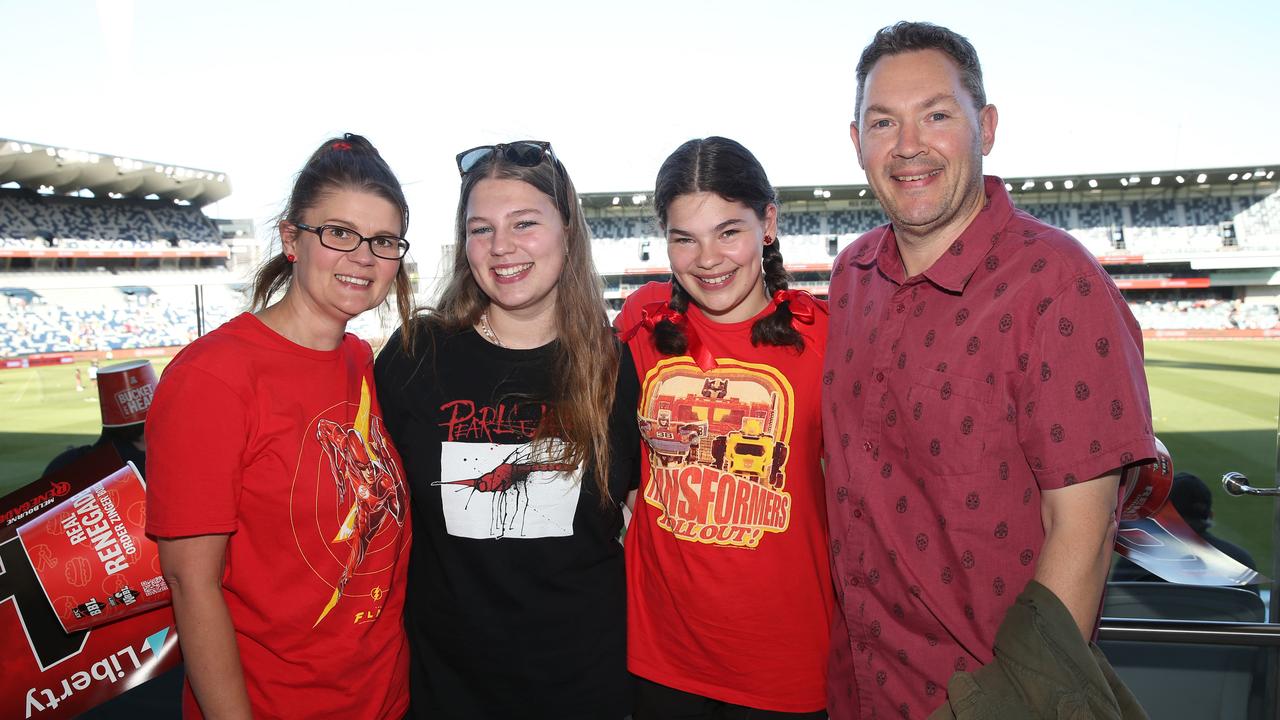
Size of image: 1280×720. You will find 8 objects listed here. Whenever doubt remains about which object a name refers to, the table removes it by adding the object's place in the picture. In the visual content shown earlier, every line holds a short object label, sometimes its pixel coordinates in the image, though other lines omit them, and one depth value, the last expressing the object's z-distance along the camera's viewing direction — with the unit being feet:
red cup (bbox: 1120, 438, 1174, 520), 6.54
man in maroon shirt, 4.44
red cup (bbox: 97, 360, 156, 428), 9.43
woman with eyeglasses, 4.87
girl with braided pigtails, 6.25
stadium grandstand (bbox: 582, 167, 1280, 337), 95.81
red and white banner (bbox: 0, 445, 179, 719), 5.29
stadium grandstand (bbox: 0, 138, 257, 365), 83.25
